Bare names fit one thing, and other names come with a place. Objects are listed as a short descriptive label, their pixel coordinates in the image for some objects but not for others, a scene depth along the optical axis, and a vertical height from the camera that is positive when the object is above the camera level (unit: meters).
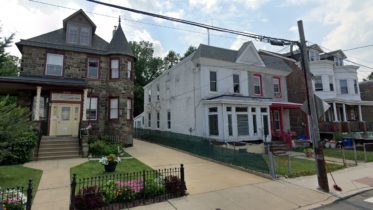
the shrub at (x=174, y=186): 6.26 -1.71
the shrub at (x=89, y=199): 5.07 -1.69
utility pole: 7.12 +0.29
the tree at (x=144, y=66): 41.20 +13.47
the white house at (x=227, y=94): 15.26 +3.06
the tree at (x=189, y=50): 41.20 +16.11
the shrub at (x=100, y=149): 12.18 -1.08
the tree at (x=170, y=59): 44.53 +15.41
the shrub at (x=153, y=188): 5.99 -1.72
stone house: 13.83 +3.77
